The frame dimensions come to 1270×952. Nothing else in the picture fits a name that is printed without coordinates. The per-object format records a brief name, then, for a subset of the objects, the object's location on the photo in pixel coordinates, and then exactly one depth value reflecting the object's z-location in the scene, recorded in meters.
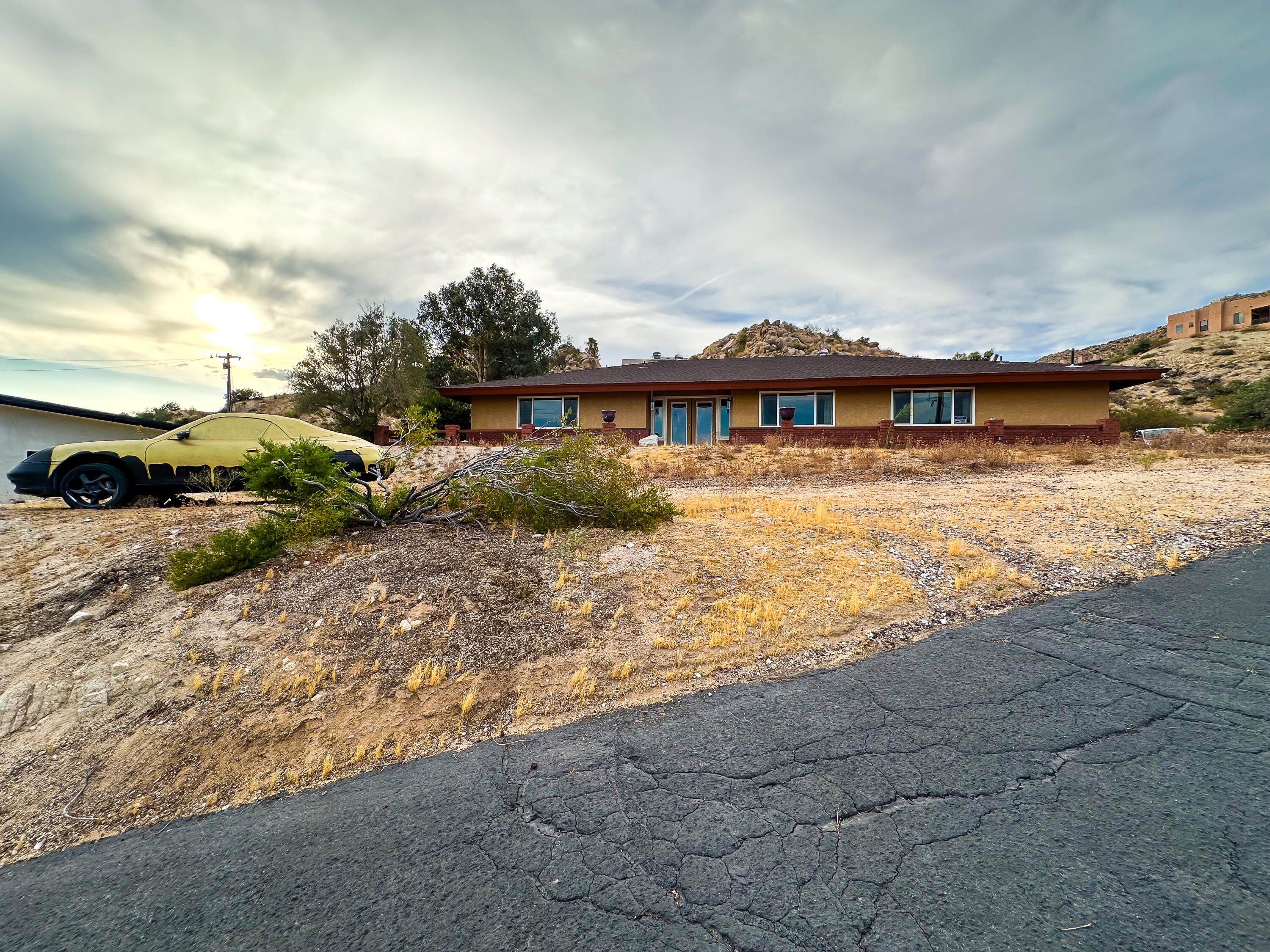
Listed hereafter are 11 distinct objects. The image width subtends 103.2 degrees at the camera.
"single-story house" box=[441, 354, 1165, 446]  17.05
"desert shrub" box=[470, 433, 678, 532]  6.58
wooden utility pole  34.66
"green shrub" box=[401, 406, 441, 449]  6.61
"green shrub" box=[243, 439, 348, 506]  6.01
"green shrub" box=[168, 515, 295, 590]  5.14
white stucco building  12.58
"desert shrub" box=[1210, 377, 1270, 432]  20.23
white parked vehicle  16.05
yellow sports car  7.89
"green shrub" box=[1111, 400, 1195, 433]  20.16
